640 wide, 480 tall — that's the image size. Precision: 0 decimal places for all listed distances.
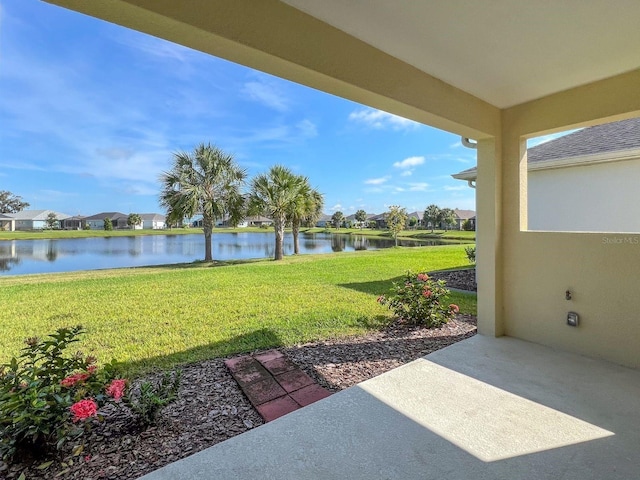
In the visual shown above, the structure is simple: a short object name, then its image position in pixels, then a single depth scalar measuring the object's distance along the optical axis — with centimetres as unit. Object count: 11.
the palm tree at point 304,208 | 1289
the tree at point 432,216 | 3678
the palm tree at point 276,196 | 1250
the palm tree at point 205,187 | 1215
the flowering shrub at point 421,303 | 388
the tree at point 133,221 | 2919
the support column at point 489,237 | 326
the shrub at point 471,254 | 817
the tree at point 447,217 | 3591
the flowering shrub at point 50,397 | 146
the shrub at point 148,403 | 180
